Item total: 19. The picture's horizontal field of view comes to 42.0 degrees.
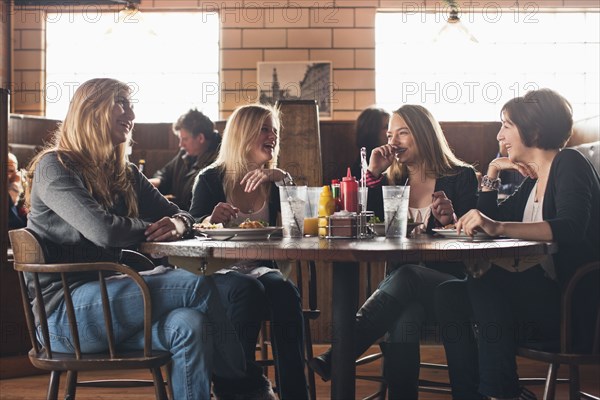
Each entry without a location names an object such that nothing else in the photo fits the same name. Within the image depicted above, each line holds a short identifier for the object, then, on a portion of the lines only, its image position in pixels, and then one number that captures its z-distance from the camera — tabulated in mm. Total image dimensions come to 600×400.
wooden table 1913
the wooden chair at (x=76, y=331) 2125
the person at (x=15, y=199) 4535
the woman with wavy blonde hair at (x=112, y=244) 2207
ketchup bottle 2572
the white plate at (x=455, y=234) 2447
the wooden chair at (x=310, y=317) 3102
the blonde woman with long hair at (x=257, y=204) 2615
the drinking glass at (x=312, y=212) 2560
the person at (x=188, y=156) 5285
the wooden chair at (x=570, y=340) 2289
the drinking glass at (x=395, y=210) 2381
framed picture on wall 7145
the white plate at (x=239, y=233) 2369
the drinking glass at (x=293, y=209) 2436
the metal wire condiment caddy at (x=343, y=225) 2404
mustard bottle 2490
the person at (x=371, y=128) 5254
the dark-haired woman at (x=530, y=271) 2297
